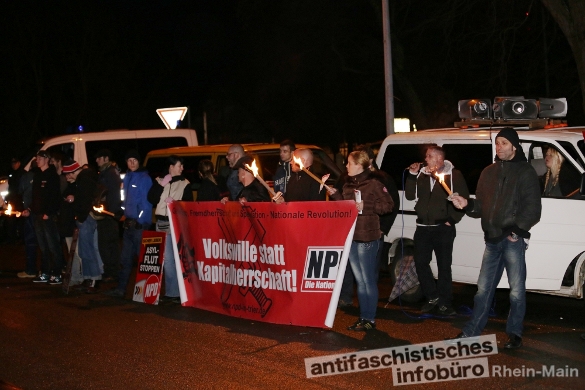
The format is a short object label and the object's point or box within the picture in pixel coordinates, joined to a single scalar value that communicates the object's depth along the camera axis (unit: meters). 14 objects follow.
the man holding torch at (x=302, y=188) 9.90
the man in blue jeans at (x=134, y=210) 11.16
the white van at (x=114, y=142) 18.81
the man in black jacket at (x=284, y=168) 10.84
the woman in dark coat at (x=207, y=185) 10.72
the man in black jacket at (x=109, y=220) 11.91
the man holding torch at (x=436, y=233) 9.34
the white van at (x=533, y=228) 8.81
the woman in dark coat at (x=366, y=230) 8.70
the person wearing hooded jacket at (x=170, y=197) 10.67
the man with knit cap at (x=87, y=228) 11.77
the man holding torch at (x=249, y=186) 9.62
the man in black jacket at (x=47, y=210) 12.59
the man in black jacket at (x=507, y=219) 7.51
